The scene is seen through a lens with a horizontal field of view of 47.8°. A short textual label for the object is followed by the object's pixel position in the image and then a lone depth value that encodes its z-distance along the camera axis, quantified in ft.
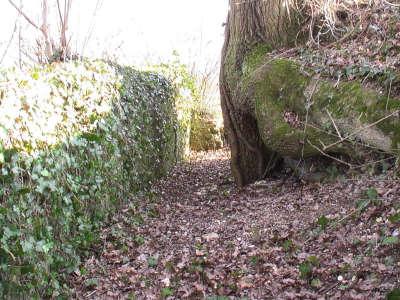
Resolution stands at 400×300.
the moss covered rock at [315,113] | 17.20
